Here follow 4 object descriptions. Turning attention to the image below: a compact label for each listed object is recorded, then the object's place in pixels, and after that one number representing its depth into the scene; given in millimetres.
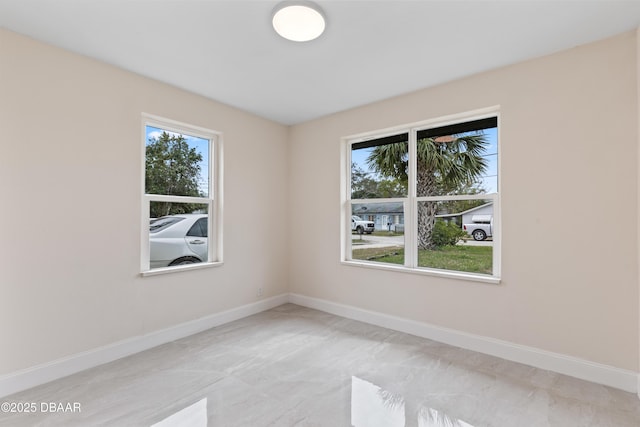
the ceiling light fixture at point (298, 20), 1955
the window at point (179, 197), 3082
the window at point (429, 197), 3004
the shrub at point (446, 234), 3156
